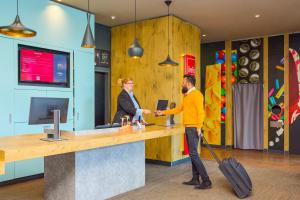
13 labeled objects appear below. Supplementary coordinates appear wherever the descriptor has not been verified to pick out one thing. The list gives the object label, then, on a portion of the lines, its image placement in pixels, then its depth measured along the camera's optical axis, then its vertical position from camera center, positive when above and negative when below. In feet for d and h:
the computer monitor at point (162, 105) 17.34 -0.37
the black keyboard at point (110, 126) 13.89 -1.31
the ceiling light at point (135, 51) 16.17 +2.56
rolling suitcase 13.87 -3.69
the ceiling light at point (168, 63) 18.49 +2.20
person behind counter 16.07 -0.36
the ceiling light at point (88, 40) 14.10 +2.73
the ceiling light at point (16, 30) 10.71 +2.44
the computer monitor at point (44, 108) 10.81 -0.38
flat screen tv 16.62 +1.85
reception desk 10.42 -2.76
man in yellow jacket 15.23 -1.25
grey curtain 27.66 -1.58
